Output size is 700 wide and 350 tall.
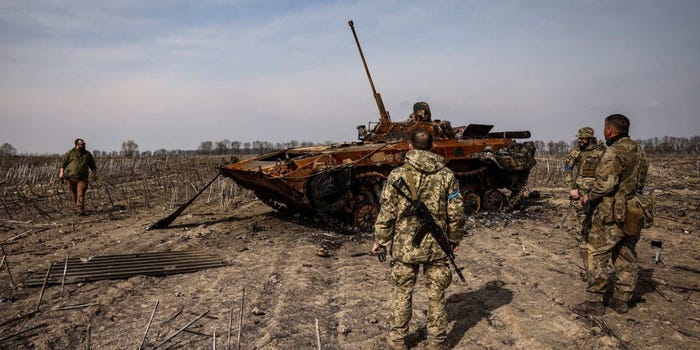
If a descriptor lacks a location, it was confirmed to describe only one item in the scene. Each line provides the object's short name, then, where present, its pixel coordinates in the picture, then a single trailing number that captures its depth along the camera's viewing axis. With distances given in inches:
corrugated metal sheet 223.8
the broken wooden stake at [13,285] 207.2
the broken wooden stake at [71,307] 181.6
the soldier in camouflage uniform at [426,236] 143.6
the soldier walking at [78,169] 410.0
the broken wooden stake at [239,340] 147.7
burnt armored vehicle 320.5
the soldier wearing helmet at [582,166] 189.3
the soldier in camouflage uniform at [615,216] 166.7
